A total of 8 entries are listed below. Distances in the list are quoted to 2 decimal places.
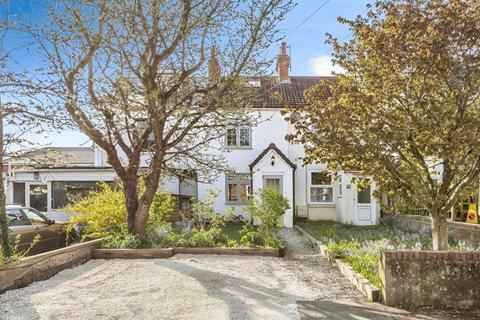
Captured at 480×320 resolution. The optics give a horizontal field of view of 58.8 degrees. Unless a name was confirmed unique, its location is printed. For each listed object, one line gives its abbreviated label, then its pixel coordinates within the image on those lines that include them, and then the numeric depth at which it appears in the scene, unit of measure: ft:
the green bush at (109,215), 40.86
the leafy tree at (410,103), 24.00
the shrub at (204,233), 38.29
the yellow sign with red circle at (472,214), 48.91
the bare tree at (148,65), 33.30
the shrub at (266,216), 39.42
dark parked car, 38.83
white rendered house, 70.13
